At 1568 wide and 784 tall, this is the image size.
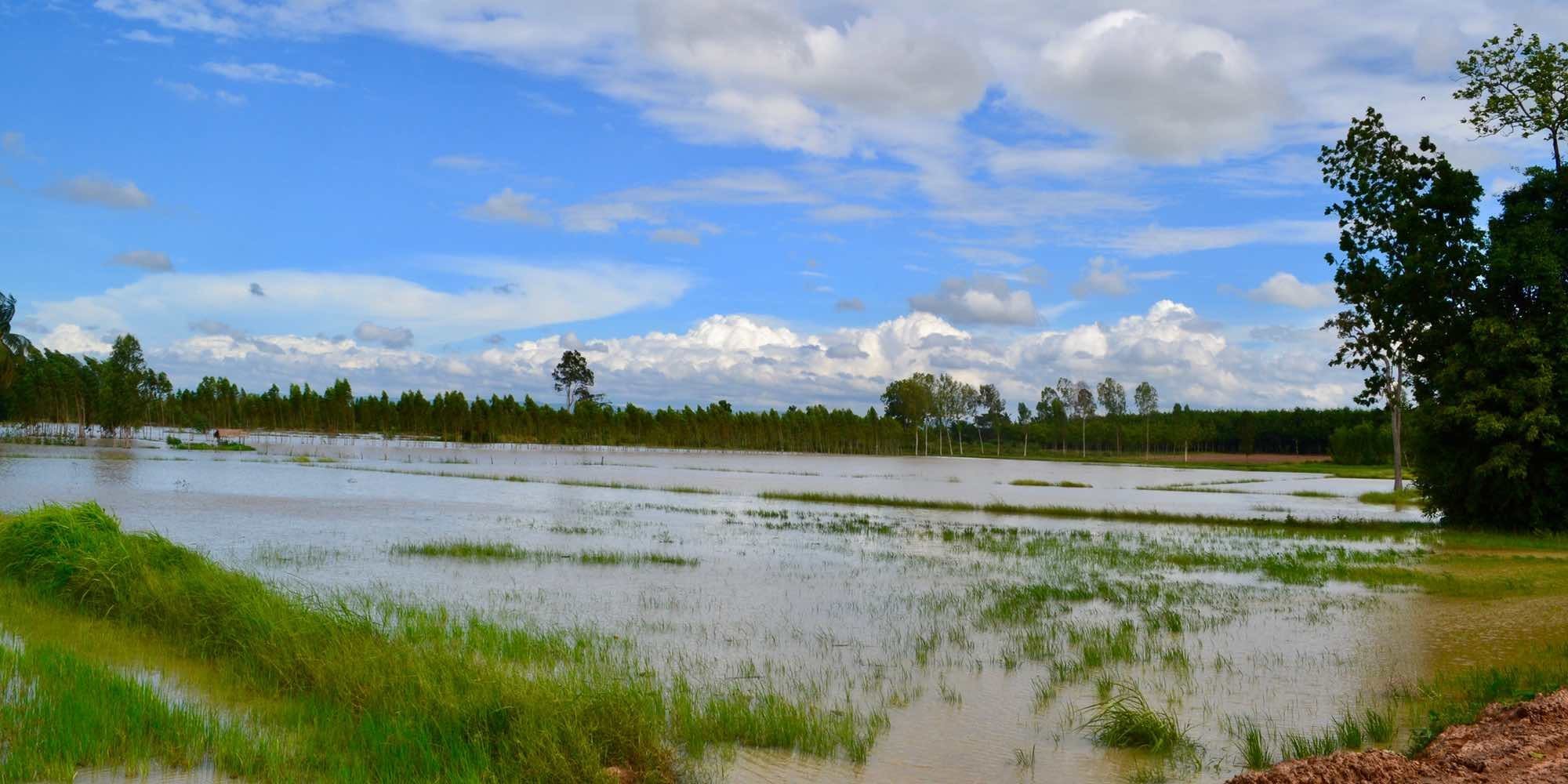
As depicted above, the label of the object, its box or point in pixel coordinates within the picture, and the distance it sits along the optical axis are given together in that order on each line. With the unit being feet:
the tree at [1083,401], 613.93
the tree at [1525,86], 91.25
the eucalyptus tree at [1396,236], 96.78
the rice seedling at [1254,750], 26.99
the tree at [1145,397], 627.05
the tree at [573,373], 592.60
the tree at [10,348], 223.51
